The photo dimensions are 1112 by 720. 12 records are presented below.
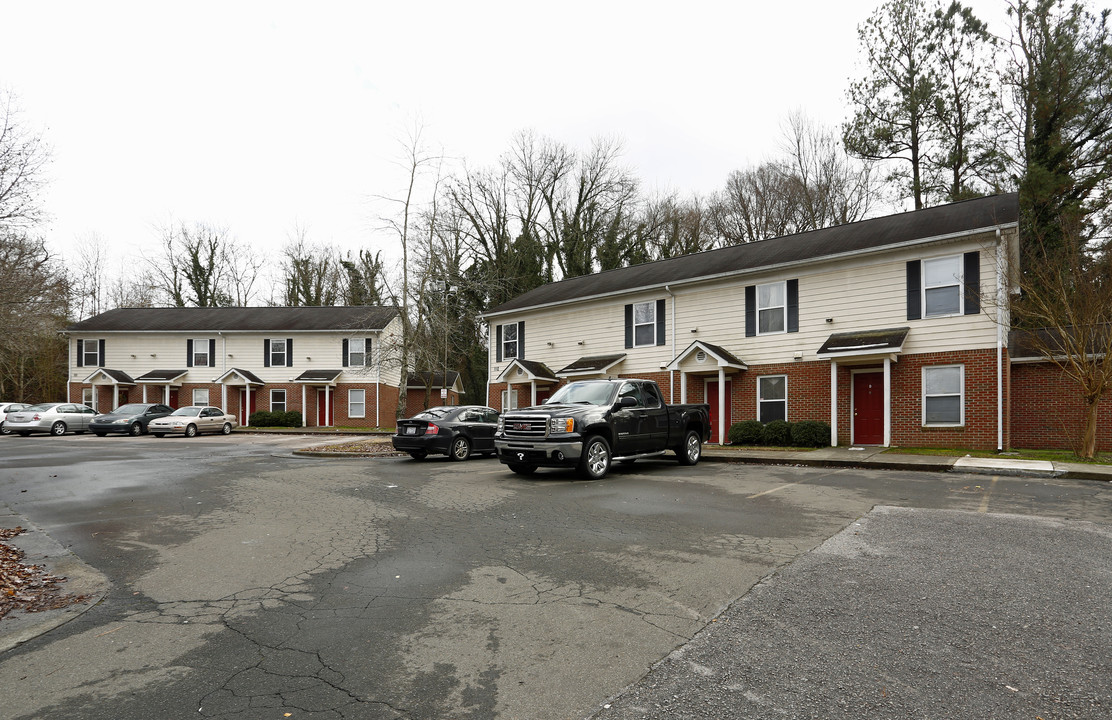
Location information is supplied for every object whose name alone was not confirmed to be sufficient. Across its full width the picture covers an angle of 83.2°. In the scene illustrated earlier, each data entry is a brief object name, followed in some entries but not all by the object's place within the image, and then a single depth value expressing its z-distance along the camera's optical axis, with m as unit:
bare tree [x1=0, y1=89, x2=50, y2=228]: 11.64
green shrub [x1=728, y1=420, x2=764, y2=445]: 18.73
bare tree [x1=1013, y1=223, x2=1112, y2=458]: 13.69
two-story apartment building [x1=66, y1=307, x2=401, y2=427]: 38.59
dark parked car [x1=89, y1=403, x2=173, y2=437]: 29.36
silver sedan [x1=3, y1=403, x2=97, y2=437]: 29.12
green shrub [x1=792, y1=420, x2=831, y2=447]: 17.56
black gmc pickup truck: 11.93
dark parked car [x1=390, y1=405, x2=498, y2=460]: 16.78
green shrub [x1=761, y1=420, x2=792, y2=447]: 18.14
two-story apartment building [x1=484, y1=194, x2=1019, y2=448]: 16.16
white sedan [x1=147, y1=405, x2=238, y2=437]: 28.64
